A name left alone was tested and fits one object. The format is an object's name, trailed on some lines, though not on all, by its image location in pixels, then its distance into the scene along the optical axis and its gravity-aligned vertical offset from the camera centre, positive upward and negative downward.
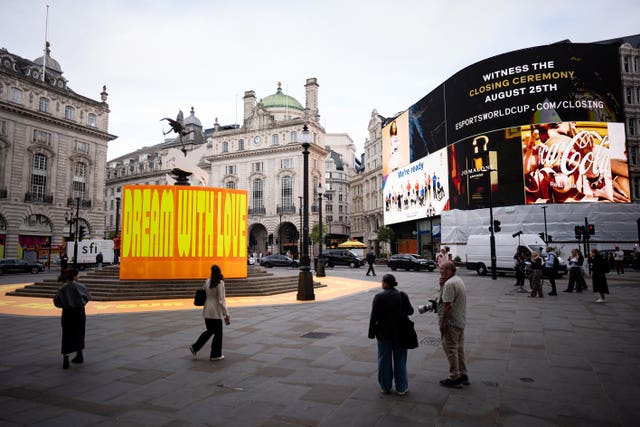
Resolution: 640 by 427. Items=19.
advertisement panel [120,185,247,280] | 15.84 +0.41
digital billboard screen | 35.03 +10.40
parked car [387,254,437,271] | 32.25 -1.88
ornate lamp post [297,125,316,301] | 14.09 -1.19
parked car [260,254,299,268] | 38.56 -1.90
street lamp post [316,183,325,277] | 24.53 -1.67
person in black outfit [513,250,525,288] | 16.97 -1.43
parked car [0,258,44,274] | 31.69 -1.74
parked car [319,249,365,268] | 38.96 -1.79
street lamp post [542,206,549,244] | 33.78 +0.84
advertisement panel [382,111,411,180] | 51.22 +13.12
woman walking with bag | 6.59 -1.20
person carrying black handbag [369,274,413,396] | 4.88 -1.17
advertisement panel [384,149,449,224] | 44.22 +6.24
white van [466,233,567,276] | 23.78 -0.69
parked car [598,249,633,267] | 31.94 -1.50
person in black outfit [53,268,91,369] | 6.26 -1.17
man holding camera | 5.20 -1.18
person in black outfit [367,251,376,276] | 27.04 -1.33
